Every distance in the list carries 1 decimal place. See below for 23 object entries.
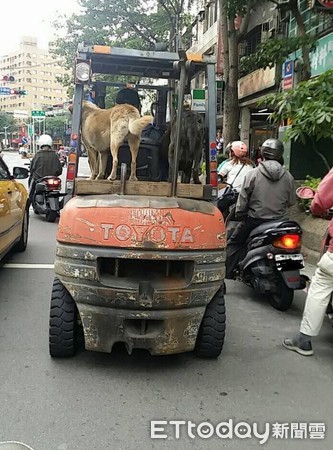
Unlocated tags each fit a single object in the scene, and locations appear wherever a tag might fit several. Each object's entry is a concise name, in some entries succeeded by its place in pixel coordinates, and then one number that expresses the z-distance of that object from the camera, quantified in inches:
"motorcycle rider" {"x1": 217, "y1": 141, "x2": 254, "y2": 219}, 230.2
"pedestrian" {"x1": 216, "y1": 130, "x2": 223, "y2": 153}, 670.2
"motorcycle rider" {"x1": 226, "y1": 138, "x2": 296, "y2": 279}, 201.0
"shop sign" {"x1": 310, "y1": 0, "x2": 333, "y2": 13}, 395.9
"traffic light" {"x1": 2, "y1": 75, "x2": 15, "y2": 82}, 1624.0
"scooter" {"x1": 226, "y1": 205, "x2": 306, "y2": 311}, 189.3
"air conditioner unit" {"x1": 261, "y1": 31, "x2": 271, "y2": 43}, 716.8
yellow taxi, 222.8
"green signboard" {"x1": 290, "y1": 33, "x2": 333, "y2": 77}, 466.9
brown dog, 167.2
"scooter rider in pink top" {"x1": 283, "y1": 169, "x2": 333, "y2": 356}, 147.8
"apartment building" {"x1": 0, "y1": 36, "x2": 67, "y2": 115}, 4312.5
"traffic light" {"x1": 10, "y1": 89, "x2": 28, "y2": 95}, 1808.8
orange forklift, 129.2
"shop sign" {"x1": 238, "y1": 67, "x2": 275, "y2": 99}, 691.4
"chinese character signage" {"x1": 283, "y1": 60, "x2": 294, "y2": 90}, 369.1
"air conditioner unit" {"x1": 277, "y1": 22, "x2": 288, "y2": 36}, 653.9
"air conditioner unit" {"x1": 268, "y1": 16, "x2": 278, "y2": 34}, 693.3
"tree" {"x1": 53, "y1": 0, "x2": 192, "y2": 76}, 868.6
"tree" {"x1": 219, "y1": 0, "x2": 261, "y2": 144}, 501.3
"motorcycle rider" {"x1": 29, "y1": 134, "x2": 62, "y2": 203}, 408.8
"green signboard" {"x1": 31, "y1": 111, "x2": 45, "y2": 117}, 1985.7
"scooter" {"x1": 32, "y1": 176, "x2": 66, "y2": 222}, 391.2
